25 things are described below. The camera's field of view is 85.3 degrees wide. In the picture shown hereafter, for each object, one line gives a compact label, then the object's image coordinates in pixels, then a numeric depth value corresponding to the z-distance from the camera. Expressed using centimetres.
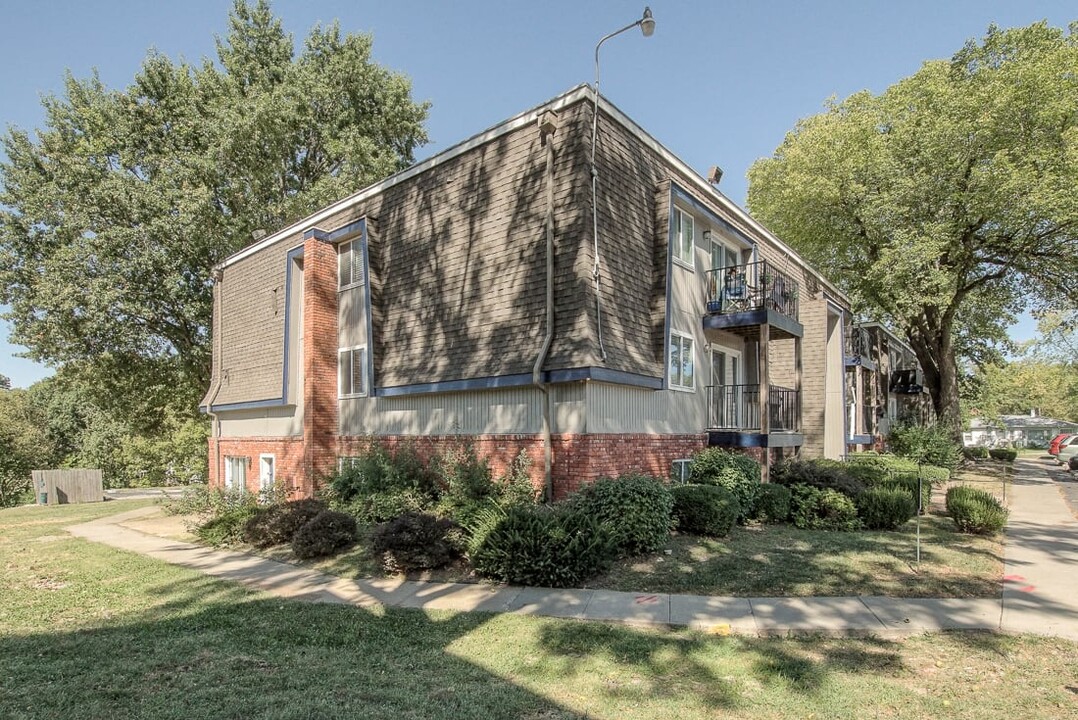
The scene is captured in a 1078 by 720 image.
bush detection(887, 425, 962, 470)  2330
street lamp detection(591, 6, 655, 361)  998
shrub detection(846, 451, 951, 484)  1662
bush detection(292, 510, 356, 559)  997
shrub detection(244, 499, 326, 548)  1106
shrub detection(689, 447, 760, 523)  1224
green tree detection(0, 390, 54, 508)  3650
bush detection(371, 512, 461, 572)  865
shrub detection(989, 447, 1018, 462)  3210
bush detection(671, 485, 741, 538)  1048
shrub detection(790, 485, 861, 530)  1200
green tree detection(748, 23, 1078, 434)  2028
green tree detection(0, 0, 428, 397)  2136
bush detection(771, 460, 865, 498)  1297
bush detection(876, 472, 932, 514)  1307
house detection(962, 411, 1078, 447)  6062
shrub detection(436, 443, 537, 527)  1063
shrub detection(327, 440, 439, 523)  1202
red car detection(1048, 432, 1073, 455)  3584
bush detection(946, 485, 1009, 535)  1104
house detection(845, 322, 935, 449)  2431
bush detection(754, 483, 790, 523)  1235
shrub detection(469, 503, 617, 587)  801
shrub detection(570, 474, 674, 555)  917
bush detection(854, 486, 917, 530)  1168
